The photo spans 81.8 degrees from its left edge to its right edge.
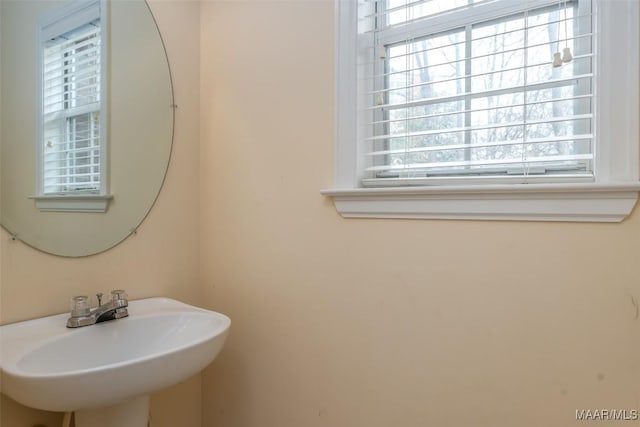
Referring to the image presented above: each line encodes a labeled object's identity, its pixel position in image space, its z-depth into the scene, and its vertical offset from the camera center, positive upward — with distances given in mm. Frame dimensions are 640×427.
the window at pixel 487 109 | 750 +256
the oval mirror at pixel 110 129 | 998 +265
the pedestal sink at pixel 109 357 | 763 -353
